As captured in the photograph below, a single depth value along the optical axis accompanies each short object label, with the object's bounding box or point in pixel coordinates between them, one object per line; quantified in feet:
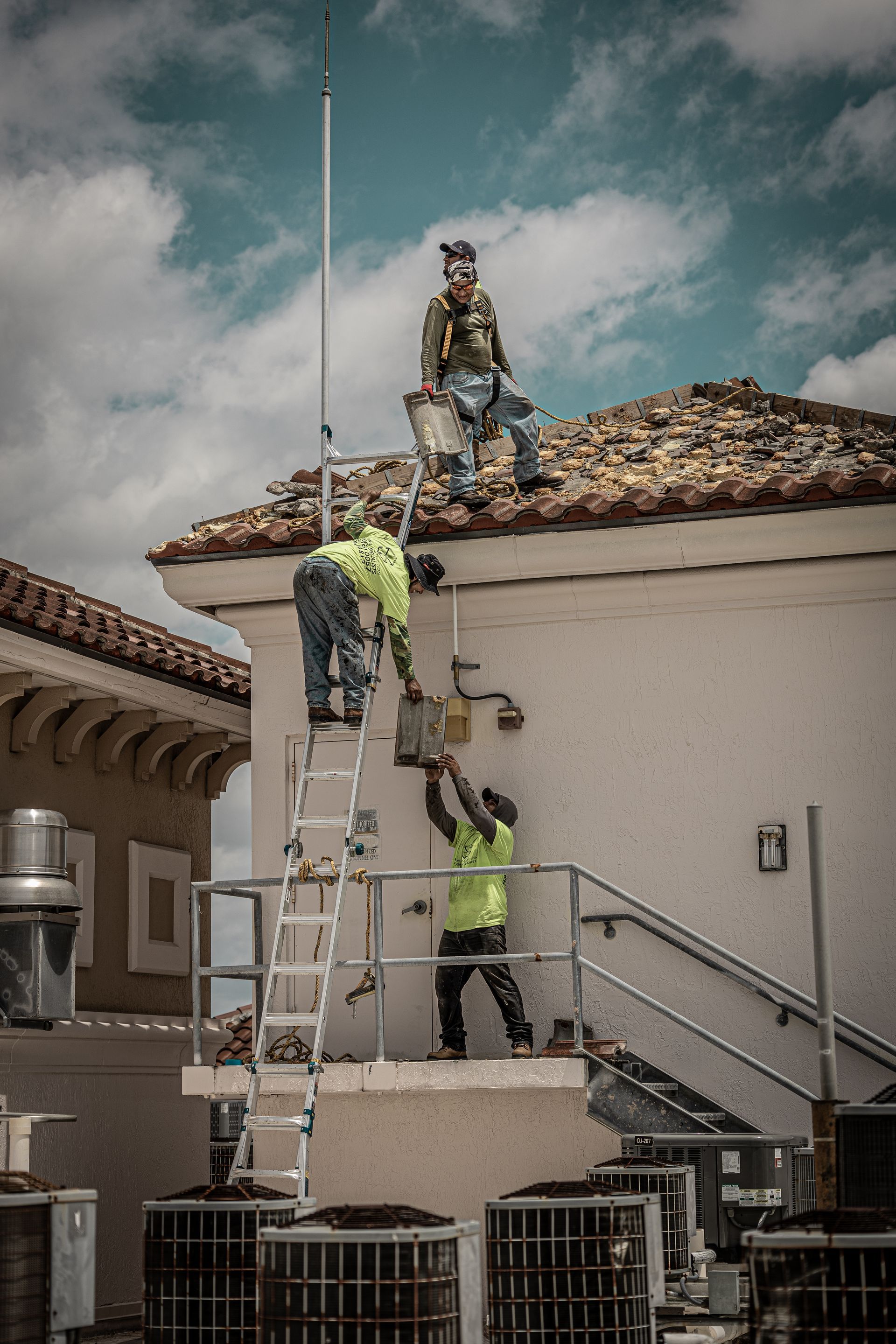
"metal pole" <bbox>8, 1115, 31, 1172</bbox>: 33.96
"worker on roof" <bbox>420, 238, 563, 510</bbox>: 43.01
